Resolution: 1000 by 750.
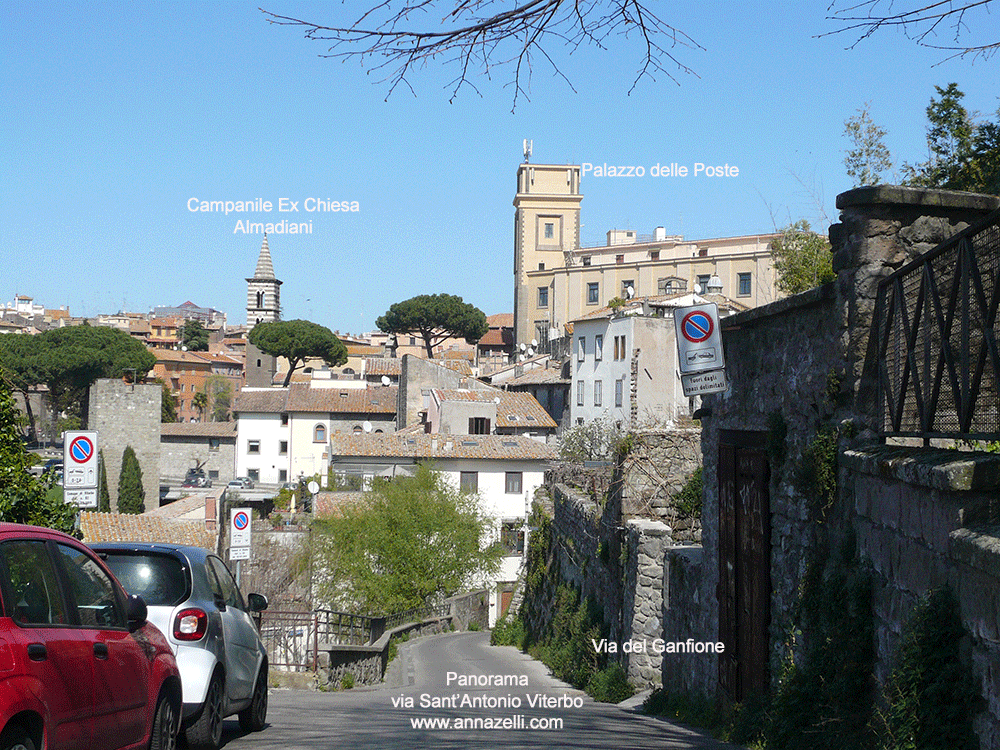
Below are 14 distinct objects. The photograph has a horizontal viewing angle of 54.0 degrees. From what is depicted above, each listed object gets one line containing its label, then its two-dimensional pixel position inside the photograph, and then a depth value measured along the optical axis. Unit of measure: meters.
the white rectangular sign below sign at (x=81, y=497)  10.91
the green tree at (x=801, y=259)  14.45
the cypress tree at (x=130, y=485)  62.28
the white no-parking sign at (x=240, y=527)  18.30
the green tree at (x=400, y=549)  38.19
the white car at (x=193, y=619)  7.37
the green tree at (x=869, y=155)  16.58
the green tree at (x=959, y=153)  13.30
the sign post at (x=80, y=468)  10.98
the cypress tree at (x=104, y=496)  55.82
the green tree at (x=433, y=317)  104.75
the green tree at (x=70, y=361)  83.44
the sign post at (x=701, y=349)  9.79
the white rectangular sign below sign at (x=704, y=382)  9.85
